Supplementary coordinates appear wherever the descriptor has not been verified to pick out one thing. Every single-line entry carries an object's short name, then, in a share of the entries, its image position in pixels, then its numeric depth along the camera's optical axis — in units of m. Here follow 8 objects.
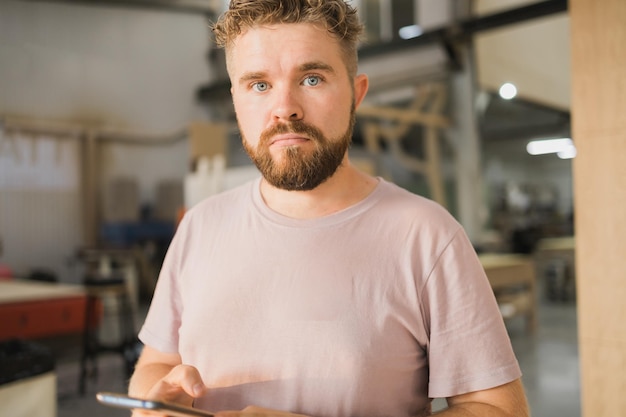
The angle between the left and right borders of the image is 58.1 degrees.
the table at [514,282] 6.24
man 1.03
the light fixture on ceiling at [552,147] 16.92
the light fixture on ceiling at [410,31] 8.67
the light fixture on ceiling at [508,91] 9.48
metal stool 4.98
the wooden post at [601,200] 2.34
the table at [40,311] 5.28
